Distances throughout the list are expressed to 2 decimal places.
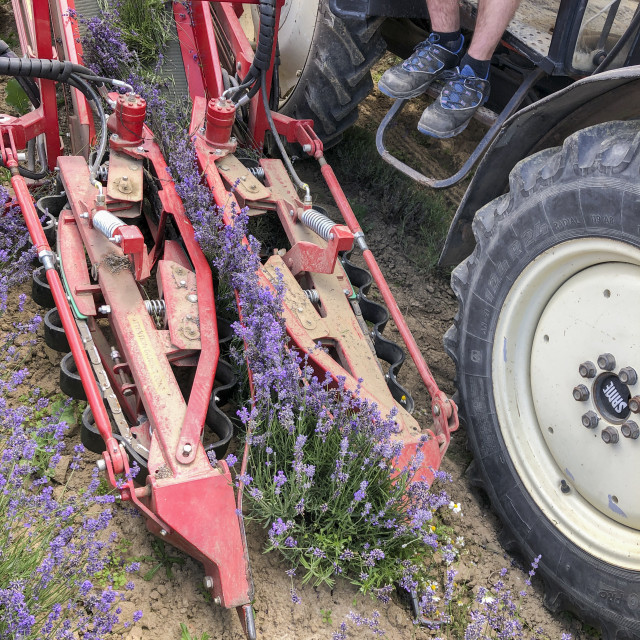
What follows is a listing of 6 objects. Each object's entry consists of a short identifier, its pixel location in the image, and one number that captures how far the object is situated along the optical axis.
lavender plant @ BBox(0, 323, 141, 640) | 1.93
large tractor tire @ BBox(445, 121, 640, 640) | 2.18
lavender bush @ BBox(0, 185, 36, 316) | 2.87
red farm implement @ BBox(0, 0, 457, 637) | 2.24
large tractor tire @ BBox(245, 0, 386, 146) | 3.39
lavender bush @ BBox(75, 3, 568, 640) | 2.35
